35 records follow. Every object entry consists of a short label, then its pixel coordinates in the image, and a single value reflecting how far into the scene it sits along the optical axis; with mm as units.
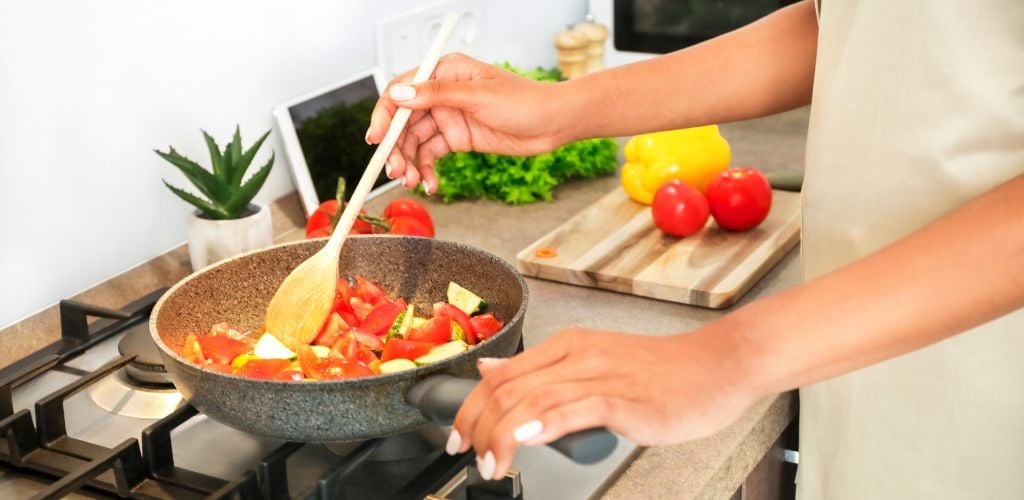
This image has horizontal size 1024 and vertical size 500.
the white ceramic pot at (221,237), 1274
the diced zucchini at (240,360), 963
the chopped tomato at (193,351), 967
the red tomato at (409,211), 1376
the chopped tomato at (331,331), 1034
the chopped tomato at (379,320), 1042
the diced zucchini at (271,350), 996
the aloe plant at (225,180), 1246
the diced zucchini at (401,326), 1037
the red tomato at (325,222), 1341
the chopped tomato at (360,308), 1072
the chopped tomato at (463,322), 1022
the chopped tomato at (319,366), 944
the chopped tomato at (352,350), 995
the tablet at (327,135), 1486
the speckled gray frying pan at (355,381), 812
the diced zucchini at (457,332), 1016
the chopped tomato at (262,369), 935
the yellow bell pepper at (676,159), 1523
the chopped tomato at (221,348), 991
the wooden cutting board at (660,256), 1274
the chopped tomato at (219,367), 939
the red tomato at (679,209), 1382
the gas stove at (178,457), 885
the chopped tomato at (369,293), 1103
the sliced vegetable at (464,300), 1068
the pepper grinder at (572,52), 1968
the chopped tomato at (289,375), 906
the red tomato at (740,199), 1393
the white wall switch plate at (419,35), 1662
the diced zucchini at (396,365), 946
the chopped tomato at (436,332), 1012
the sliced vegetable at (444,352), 960
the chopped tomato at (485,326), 1021
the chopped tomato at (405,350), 971
